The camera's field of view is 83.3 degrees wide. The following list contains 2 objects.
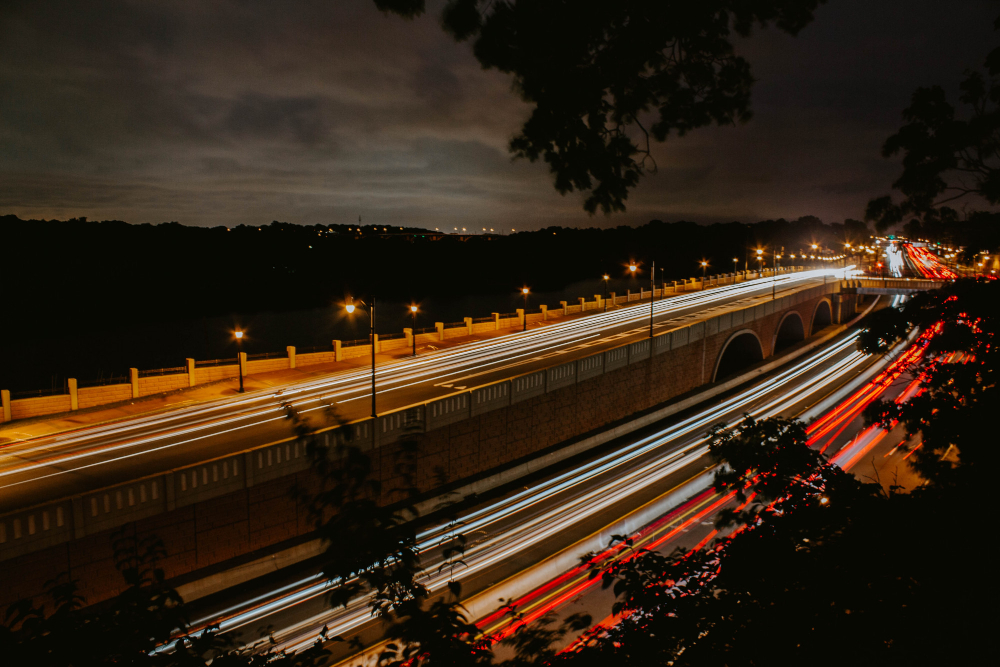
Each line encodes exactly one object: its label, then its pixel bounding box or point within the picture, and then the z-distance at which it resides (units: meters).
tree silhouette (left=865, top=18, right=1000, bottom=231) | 9.15
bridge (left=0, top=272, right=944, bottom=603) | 11.32
